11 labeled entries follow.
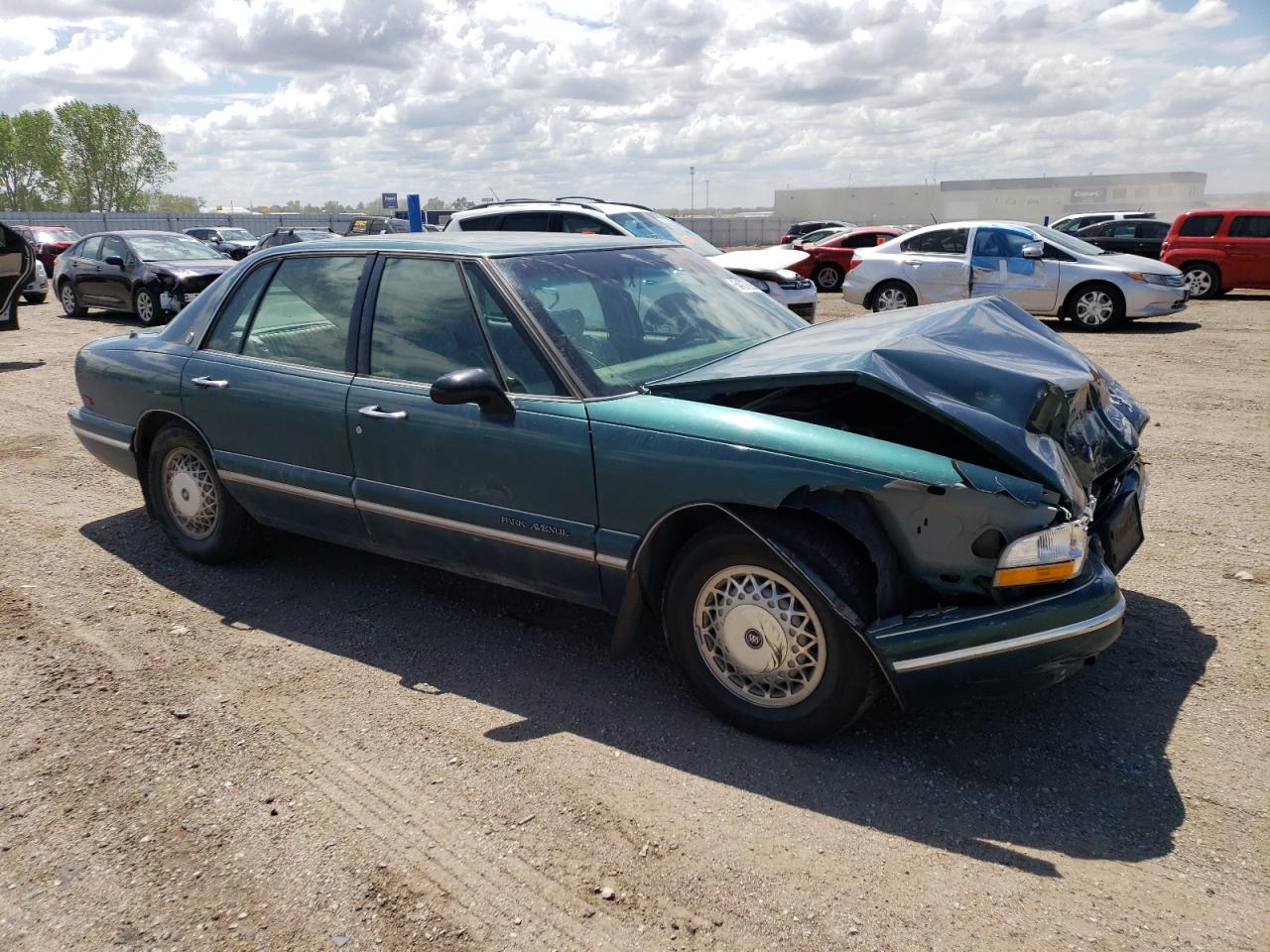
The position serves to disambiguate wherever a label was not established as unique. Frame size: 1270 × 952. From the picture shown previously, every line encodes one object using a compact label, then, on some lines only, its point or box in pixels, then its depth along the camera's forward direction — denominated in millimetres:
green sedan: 3023
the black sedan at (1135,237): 20625
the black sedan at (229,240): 28641
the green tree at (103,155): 94438
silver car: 13828
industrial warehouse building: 65125
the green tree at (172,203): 109831
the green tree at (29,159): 92250
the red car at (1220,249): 17734
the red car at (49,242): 26312
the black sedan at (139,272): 15758
